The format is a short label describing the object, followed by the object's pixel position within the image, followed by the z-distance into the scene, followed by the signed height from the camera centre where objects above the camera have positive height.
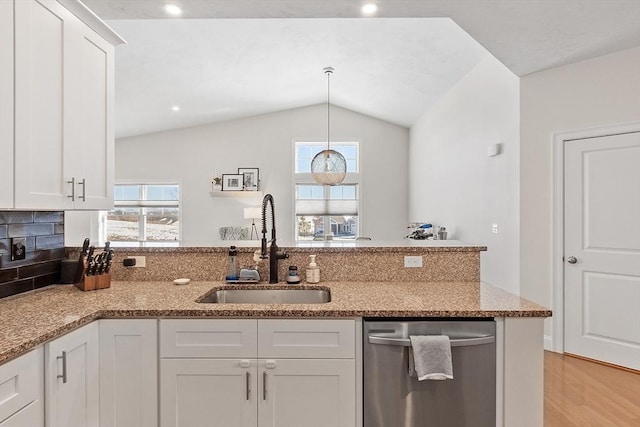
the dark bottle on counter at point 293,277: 2.10 -0.34
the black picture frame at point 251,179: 7.07 +0.69
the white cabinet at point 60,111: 1.49 +0.47
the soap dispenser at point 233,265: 2.14 -0.28
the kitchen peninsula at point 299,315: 1.49 -0.40
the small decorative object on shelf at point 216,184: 6.99 +0.59
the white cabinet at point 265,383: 1.58 -0.69
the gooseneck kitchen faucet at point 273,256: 2.13 -0.22
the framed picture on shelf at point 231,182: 7.02 +0.63
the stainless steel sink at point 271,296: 2.08 -0.44
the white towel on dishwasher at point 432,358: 1.51 -0.56
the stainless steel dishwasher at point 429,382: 1.56 -0.68
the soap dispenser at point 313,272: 2.12 -0.31
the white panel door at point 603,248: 3.04 -0.26
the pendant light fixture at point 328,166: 5.18 +0.68
